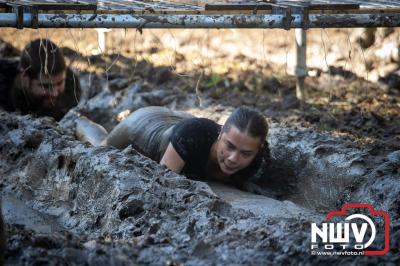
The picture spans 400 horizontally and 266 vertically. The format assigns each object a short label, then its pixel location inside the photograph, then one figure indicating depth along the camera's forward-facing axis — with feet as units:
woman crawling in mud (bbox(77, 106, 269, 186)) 41.42
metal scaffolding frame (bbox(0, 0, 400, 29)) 35.59
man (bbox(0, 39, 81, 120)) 53.12
